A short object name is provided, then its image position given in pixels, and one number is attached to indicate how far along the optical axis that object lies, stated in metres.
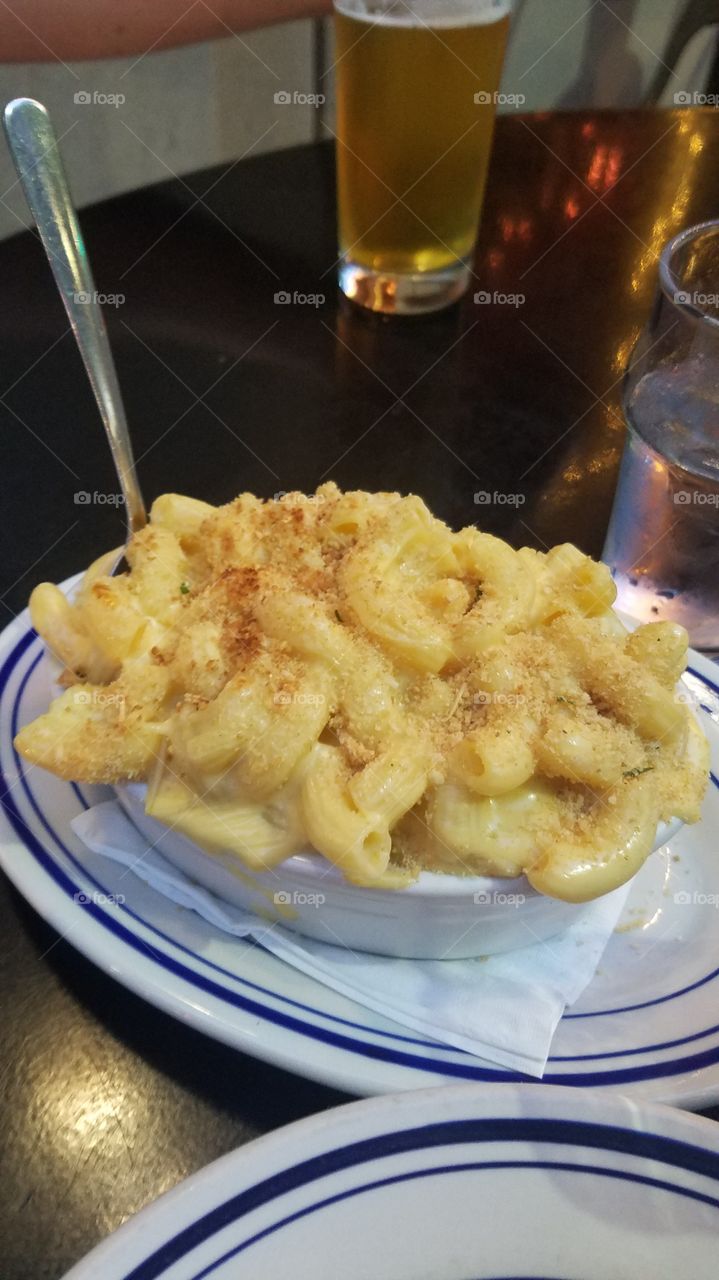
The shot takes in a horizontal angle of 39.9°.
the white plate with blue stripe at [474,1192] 0.31
